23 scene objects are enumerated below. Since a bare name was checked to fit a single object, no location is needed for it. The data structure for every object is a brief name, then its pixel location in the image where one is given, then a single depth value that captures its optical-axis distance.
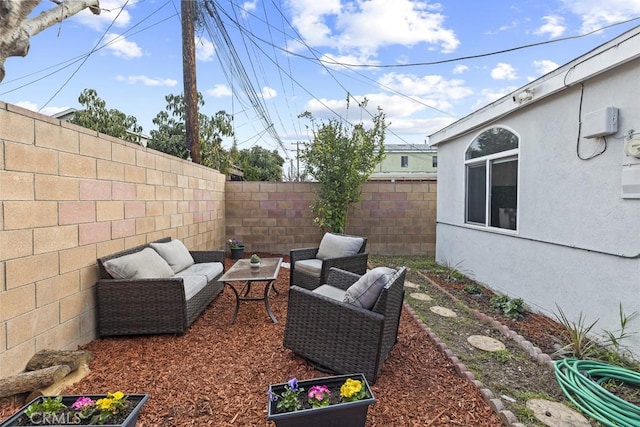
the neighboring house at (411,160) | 24.17
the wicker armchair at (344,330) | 2.29
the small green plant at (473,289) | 4.80
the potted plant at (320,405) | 1.67
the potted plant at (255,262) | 4.10
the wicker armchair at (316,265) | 4.25
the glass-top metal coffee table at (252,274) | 3.56
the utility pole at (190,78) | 6.41
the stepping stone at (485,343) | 2.97
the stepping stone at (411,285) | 5.00
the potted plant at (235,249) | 7.04
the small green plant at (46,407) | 1.59
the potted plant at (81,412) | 1.56
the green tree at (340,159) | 6.73
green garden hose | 1.95
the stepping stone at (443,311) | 3.85
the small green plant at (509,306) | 3.86
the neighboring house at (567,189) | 2.77
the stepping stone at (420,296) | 4.42
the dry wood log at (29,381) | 2.01
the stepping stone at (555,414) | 1.94
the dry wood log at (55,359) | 2.31
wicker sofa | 3.04
